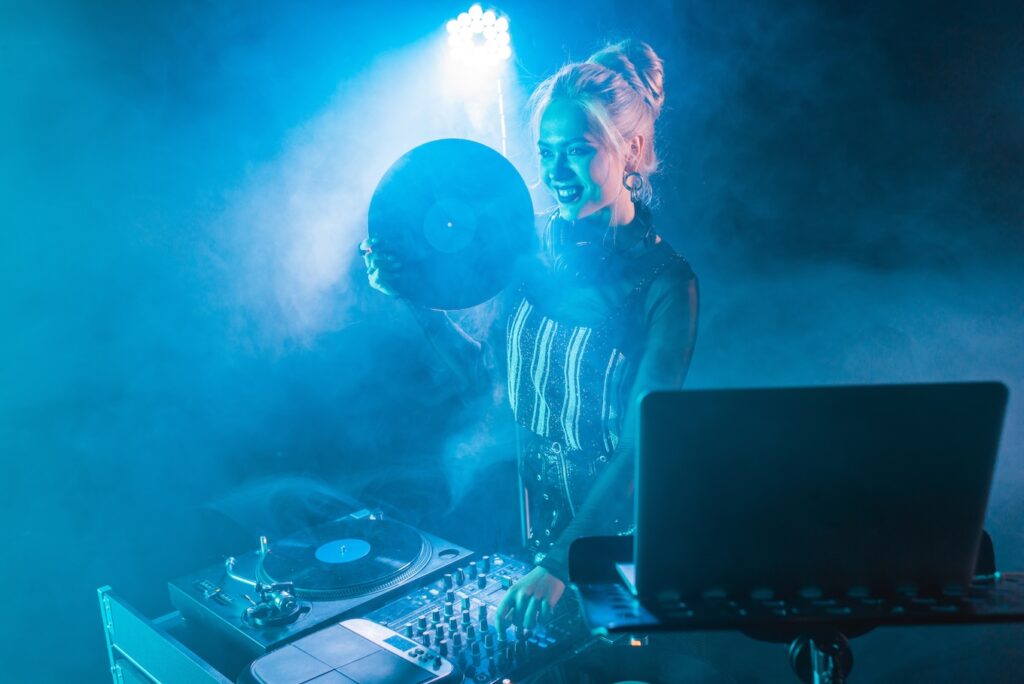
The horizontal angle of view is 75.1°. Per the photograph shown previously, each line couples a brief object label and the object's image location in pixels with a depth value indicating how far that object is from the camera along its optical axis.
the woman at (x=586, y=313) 1.79
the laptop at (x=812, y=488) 0.71
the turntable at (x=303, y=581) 1.38
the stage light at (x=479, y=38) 2.52
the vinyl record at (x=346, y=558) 1.50
